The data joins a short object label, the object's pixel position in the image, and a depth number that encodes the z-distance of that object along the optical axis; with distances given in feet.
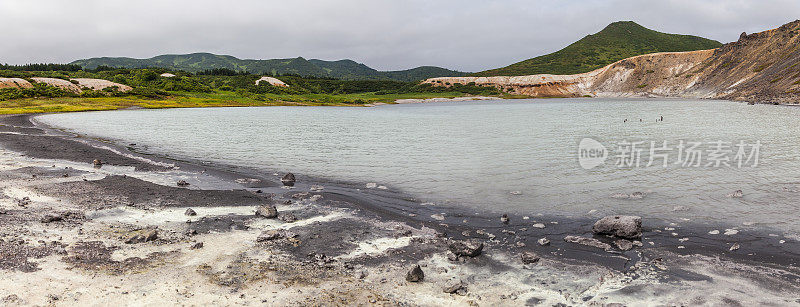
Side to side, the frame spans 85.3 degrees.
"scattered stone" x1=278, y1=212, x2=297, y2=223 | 50.41
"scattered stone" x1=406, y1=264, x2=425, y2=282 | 34.68
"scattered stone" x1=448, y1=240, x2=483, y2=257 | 39.93
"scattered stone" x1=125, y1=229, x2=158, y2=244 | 41.11
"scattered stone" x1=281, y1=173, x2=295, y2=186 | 74.23
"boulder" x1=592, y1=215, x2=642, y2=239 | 45.57
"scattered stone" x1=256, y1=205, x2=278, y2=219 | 51.63
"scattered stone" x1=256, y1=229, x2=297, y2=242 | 43.37
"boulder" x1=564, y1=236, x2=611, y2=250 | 43.37
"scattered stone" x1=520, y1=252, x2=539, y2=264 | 39.11
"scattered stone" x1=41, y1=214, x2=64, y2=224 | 44.96
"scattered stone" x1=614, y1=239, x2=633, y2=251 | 42.69
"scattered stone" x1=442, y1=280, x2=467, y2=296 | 33.12
